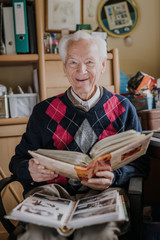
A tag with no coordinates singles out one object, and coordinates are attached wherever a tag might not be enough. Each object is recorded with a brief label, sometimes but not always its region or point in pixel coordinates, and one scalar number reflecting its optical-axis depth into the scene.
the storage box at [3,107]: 1.80
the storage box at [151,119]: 1.54
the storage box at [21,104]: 1.82
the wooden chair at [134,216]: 0.95
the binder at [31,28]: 1.78
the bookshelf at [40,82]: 1.76
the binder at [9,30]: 1.77
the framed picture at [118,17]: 2.17
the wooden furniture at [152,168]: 1.54
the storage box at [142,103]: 1.74
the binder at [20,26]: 1.73
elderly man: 1.24
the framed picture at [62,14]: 2.10
